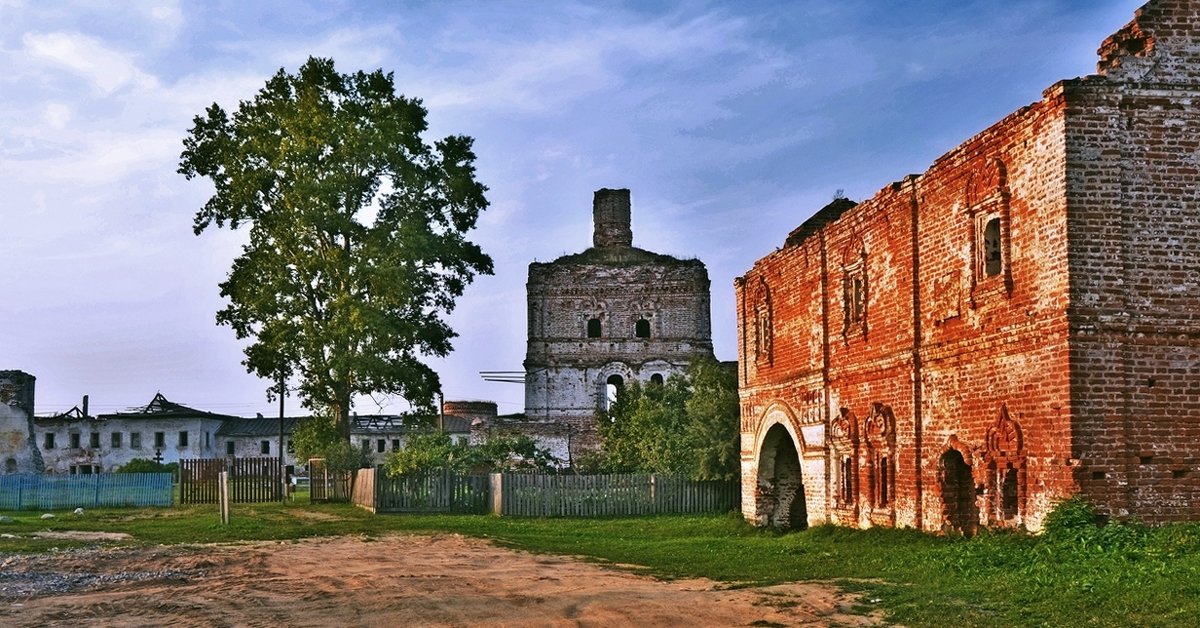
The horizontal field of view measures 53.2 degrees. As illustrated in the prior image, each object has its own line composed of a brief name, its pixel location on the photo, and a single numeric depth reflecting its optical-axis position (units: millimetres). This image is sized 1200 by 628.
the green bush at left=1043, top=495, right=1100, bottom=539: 12367
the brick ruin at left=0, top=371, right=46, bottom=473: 48750
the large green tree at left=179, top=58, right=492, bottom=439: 31422
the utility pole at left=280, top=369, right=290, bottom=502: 34781
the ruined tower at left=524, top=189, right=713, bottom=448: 48438
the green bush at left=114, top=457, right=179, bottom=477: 54344
